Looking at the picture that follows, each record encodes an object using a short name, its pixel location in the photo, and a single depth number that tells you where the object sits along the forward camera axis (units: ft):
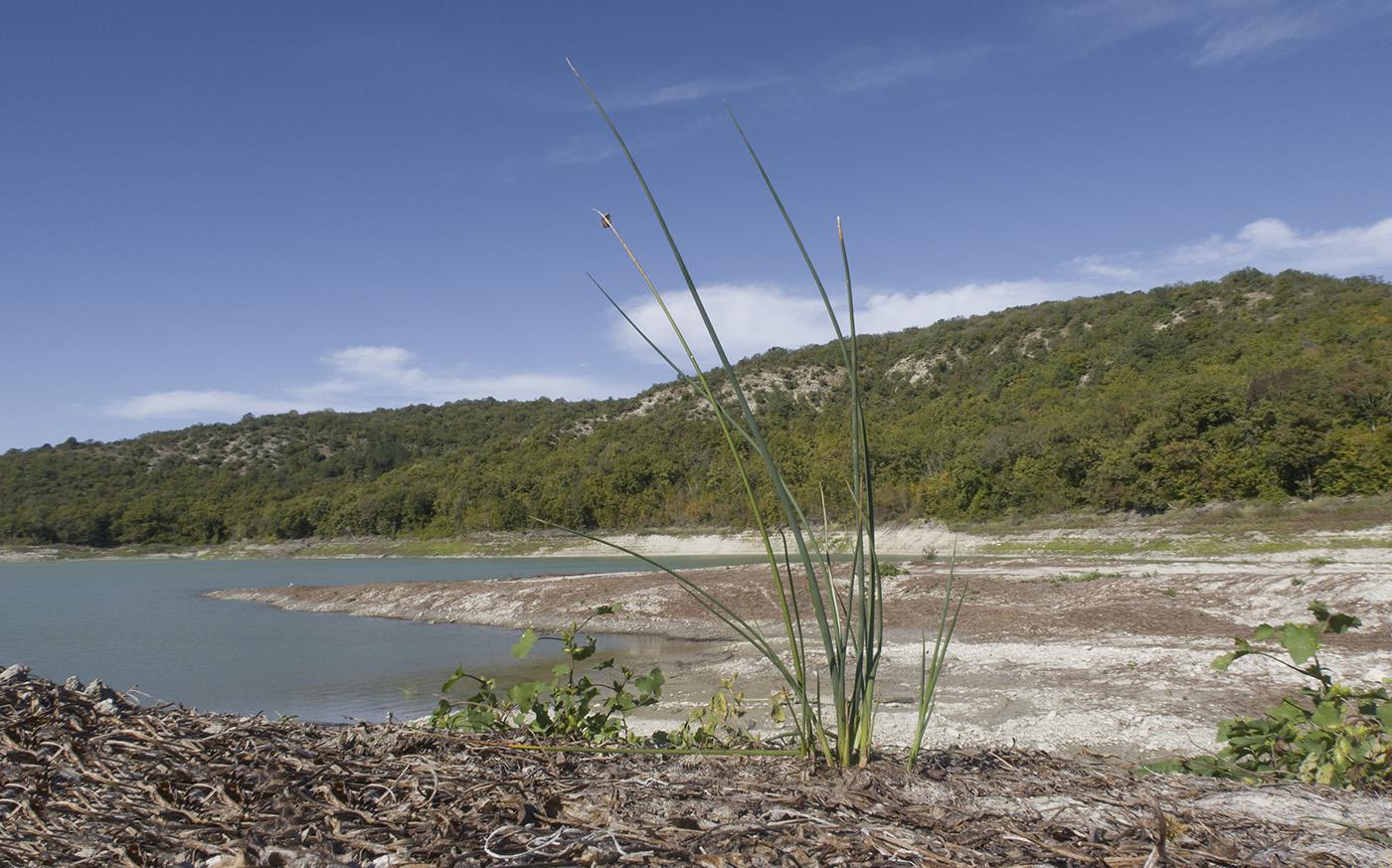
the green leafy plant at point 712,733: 9.32
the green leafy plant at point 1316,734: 7.57
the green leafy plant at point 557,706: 9.34
